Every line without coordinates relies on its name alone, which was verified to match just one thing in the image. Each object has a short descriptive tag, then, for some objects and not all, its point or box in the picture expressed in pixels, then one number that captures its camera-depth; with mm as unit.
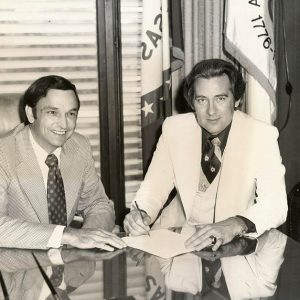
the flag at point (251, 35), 2689
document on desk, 1494
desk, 1174
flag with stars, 2953
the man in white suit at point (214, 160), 2002
